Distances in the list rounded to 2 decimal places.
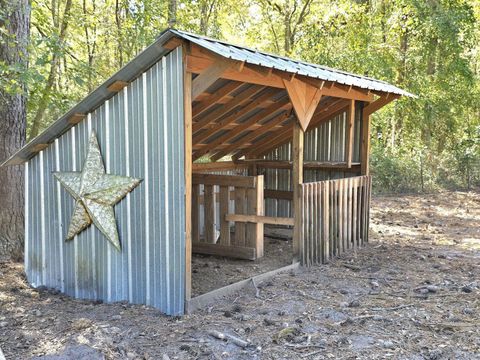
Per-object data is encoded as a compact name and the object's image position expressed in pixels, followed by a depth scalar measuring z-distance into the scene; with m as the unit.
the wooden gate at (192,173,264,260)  7.38
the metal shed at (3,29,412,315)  4.90
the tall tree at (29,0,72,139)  8.02
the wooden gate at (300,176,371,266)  7.12
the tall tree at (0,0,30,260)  6.77
